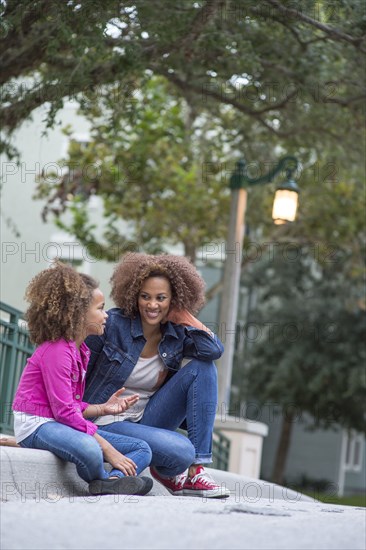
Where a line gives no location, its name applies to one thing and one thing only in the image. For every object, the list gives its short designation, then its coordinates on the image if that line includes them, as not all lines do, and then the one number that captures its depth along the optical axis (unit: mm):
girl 8745
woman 9746
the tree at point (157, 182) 31401
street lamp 21668
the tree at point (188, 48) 15200
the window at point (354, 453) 61250
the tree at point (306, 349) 49391
